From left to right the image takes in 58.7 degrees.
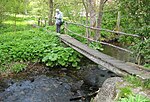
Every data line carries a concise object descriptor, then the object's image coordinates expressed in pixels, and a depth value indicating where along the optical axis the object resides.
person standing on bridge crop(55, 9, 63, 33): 8.59
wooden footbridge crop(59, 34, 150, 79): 3.99
